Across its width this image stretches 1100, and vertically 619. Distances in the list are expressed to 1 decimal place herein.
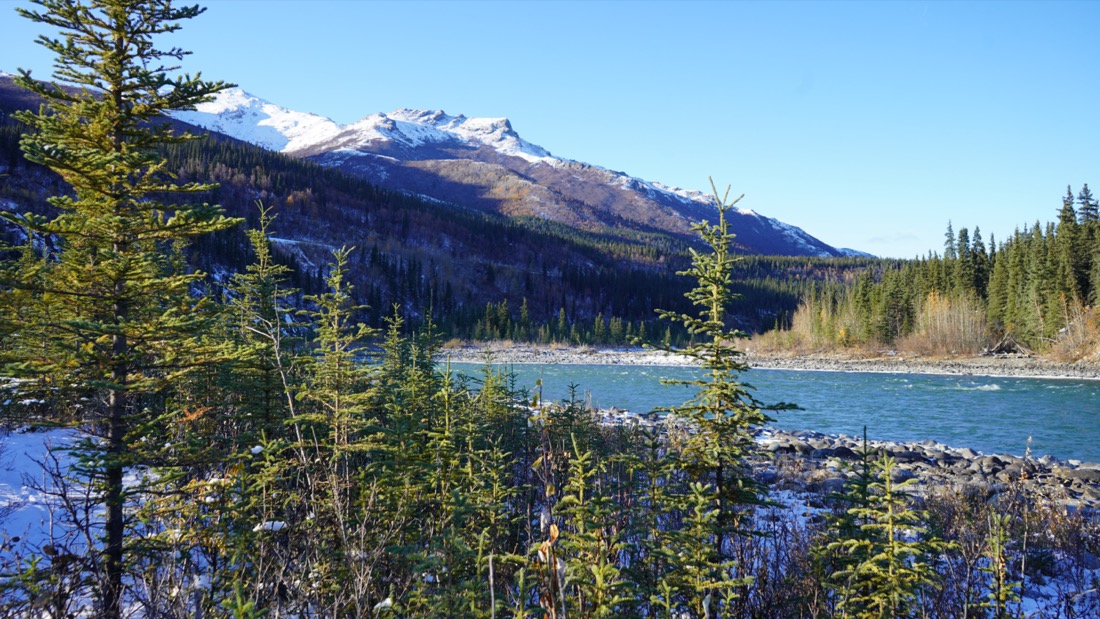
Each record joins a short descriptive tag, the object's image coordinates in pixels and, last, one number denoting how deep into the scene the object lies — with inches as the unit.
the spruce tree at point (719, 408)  199.0
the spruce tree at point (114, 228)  196.5
